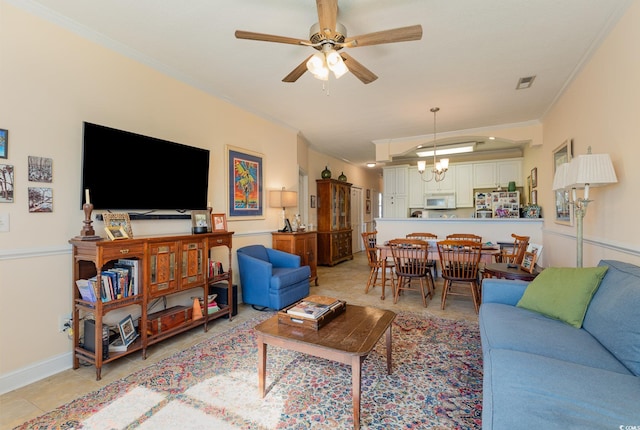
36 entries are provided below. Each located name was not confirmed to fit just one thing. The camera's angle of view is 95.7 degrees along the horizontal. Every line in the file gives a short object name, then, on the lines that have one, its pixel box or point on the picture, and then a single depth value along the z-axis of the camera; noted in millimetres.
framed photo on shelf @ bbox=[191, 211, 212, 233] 3103
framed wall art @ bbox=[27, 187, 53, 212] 2137
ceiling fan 1869
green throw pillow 1824
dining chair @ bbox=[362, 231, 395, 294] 4383
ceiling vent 3268
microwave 7242
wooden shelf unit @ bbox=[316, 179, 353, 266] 6742
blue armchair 3498
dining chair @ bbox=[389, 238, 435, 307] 3844
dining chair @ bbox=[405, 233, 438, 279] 5102
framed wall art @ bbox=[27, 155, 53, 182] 2135
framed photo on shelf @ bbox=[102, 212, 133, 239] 2365
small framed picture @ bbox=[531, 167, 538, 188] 5148
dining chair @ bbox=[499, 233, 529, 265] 3534
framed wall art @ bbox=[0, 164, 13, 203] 1990
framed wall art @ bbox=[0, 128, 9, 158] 1993
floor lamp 2164
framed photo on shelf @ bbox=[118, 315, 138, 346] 2371
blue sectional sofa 1070
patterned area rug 1673
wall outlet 2289
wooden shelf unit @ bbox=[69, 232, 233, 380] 2168
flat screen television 2393
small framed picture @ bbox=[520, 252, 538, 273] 2978
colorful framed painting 3914
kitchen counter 4809
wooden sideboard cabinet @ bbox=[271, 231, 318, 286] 4520
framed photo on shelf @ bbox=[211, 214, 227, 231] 3454
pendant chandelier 4896
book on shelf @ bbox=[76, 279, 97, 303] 2230
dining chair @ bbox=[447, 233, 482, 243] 4609
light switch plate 1998
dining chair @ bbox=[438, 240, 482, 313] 3631
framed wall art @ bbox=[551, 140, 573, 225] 3380
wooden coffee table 1620
